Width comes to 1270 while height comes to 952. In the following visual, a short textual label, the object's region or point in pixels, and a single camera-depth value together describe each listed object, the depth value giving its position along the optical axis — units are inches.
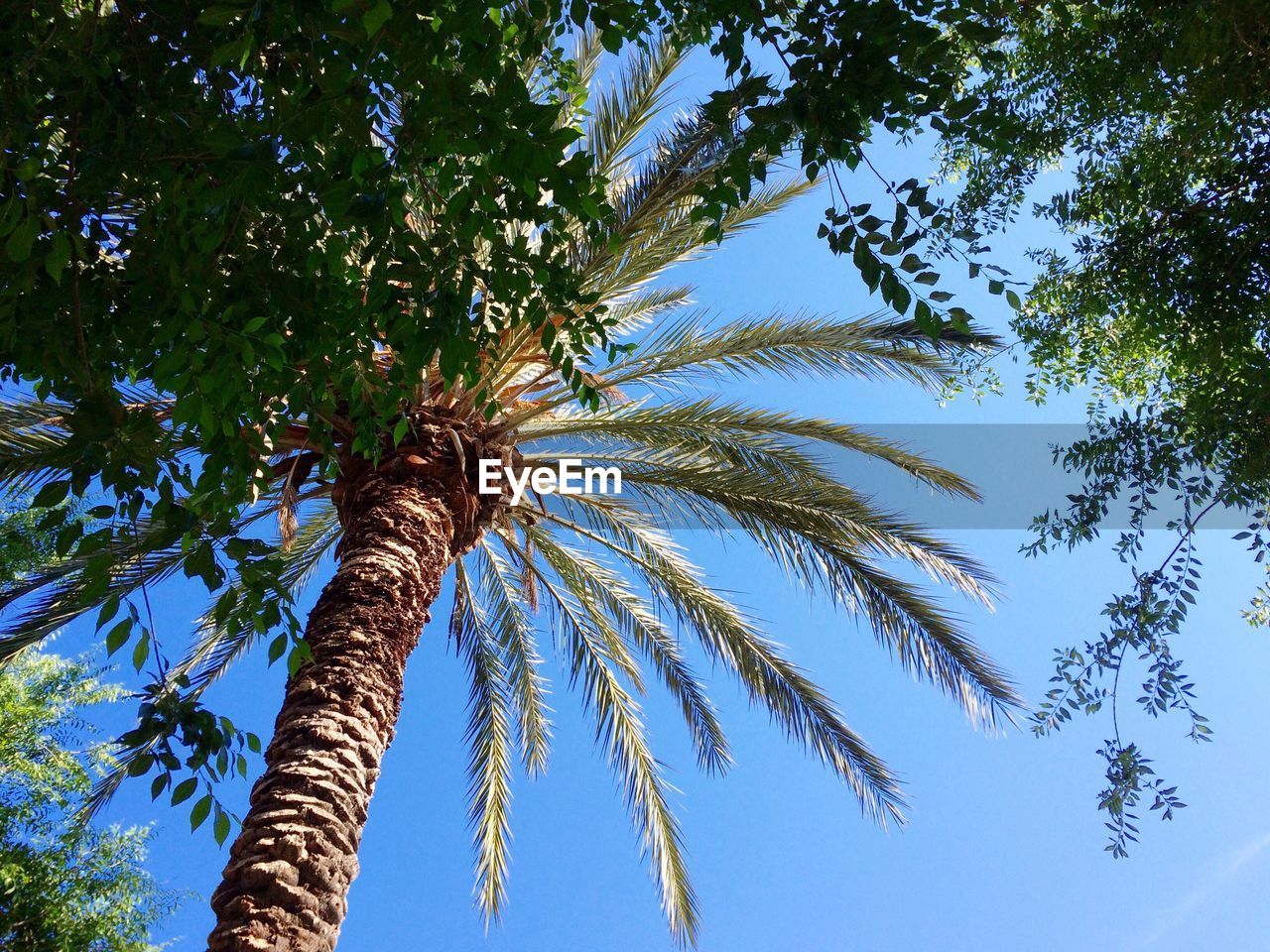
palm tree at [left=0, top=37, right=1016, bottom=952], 250.5
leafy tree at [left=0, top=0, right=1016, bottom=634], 96.3
